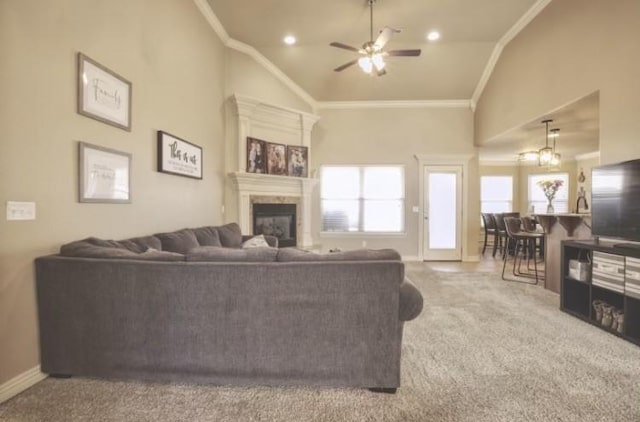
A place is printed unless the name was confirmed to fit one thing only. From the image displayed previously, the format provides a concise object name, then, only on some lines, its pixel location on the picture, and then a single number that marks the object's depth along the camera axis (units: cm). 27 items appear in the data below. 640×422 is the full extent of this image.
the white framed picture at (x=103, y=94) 238
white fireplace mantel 531
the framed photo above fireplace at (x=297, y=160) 599
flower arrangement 588
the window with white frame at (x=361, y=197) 686
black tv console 276
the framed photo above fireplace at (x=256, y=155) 541
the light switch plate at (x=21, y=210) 190
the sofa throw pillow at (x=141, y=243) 262
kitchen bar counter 404
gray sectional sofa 192
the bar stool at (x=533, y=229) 617
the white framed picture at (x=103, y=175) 240
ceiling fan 380
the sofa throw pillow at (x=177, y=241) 317
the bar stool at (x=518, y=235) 502
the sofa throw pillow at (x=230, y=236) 421
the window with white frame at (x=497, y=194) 977
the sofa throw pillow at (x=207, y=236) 375
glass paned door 680
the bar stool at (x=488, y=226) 761
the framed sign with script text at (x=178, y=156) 343
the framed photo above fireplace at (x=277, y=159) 568
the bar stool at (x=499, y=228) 720
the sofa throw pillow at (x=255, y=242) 419
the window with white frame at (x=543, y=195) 932
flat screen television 284
